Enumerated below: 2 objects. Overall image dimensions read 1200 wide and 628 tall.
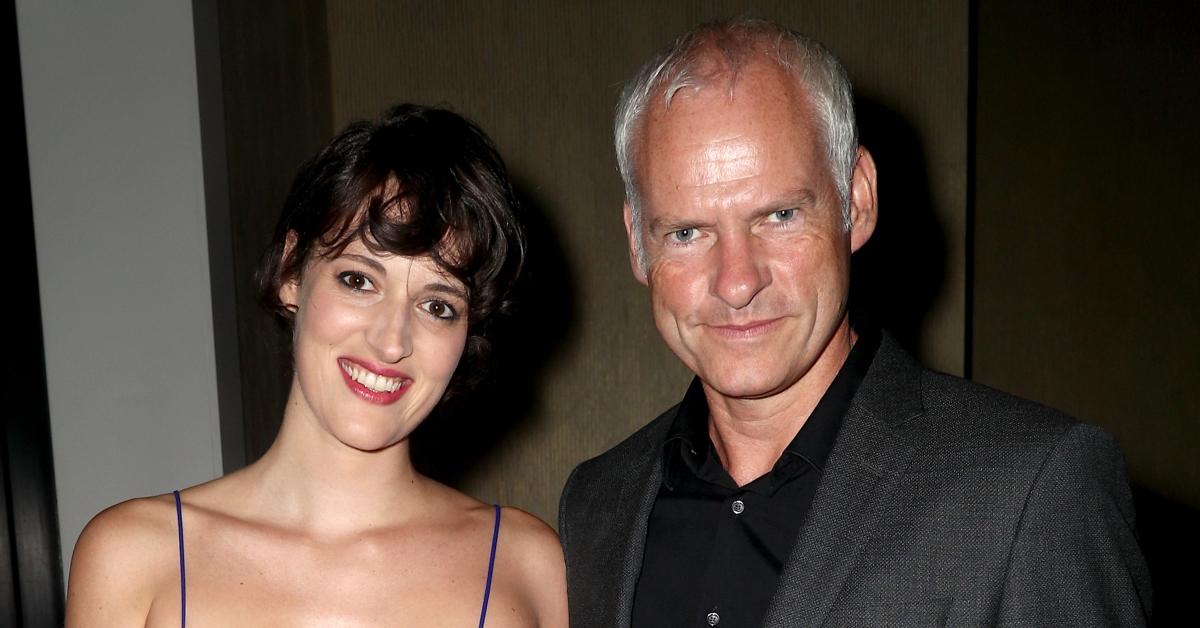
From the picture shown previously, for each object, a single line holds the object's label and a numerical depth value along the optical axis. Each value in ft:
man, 4.91
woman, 6.13
